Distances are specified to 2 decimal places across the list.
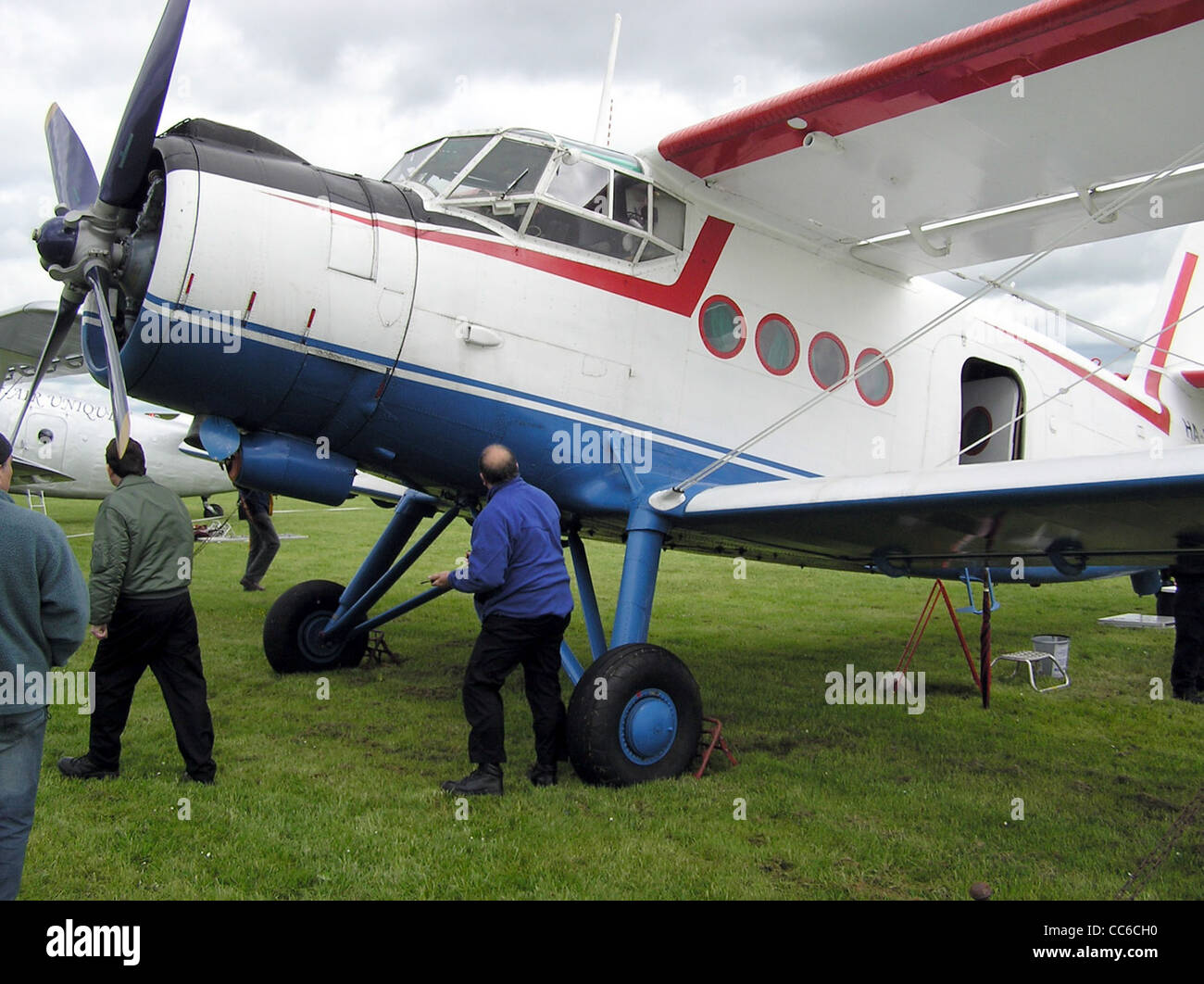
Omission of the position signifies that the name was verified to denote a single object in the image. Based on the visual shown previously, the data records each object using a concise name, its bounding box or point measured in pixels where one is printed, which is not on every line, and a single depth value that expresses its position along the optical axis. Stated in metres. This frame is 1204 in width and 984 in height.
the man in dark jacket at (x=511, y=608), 4.63
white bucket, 8.35
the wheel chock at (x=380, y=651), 8.03
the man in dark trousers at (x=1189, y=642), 7.57
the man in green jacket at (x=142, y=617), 4.50
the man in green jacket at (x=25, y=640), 2.99
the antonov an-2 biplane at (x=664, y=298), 4.55
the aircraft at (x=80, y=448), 20.53
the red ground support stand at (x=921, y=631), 8.35
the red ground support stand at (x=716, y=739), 5.23
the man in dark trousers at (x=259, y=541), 11.96
